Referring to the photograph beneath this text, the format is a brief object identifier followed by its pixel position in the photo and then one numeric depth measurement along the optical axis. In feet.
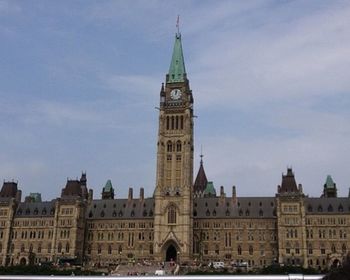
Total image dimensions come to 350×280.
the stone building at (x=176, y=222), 392.27
